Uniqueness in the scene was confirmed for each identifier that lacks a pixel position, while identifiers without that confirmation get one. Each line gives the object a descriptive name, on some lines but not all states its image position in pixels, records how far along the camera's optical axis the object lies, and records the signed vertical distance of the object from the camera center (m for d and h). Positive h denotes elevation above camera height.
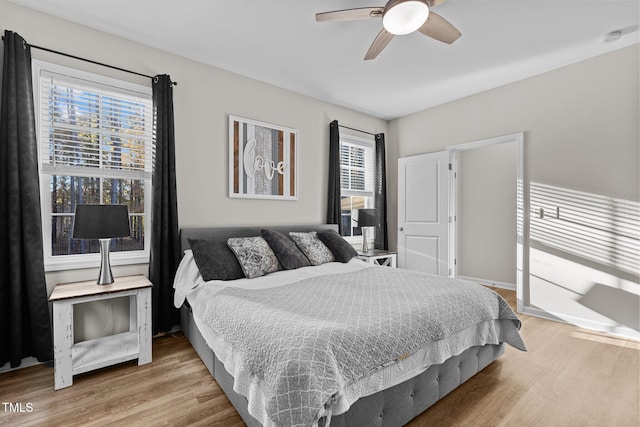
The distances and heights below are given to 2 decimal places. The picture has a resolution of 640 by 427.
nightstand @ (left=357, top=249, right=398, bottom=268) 4.07 -0.74
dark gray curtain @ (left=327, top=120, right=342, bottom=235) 4.34 +0.38
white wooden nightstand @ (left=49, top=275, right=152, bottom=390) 2.09 -0.98
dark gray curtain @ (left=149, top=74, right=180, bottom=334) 2.81 -0.08
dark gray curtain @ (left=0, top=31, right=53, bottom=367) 2.20 -0.13
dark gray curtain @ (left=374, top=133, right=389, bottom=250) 5.02 +0.16
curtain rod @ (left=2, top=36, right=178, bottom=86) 2.41 +1.25
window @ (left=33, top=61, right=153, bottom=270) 2.46 +0.45
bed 1.26 -0.73
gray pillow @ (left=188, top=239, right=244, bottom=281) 2.53 -0.48
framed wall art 3.46 +0.54
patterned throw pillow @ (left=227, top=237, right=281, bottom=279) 2.69 -0.48
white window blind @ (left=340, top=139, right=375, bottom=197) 4.74 +0.58
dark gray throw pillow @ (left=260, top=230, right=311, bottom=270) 2.97 -0.47
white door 4.48 -0.15
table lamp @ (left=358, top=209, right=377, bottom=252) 4.25 -0.20
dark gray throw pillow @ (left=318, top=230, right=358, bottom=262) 3.41 -0.49
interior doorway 4.76 -0.18
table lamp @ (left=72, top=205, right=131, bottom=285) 2.24 -0.15
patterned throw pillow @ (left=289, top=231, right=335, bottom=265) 3.21 -0.48
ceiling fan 1.90 +1.27
